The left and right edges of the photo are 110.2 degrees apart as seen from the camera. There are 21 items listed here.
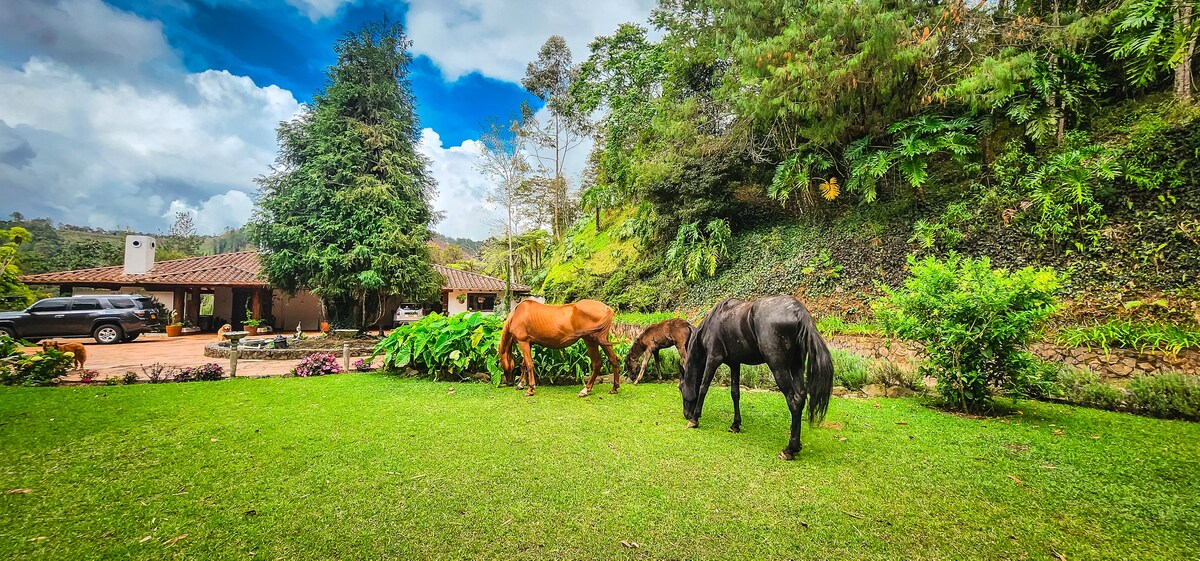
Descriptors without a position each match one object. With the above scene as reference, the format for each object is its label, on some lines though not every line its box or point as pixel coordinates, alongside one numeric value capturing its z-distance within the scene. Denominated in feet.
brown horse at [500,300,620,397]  18.15
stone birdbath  23.45
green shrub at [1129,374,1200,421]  13.47
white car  67.79
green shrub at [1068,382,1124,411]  14.99
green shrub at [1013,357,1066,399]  14.66
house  52.29
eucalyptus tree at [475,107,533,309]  87.15
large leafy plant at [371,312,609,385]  20.84
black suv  39.93
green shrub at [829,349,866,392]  19.74
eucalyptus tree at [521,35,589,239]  84.89
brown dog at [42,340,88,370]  23.47
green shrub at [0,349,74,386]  19.92
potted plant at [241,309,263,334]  52.35
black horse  10.65
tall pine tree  42.42
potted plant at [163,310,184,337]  52.12
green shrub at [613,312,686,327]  38.52
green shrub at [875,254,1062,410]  13.97
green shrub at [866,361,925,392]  18.78
